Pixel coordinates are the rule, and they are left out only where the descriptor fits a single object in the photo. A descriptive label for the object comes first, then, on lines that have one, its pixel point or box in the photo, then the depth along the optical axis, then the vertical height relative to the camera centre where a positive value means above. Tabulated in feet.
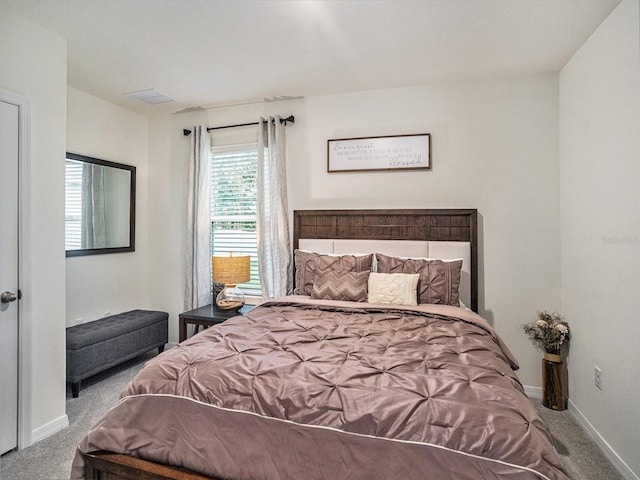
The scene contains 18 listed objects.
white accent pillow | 8.78 -1.17
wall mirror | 11.11 +1.12
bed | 3.76 -1.97
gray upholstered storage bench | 9.67 -2.98
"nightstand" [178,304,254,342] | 10.69 -2.25
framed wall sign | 10.95 +2.73
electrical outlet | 7.81 -2.93
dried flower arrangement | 9.31 -2.34
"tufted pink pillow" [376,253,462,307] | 8.99 -0.92
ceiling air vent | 11.44 +4.65
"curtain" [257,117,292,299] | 11.88 +0.89
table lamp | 11.23 -0.97
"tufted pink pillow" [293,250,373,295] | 9.86 -0.67
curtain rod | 11.96 +3.99
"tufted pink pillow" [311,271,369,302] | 9.23 -1.17
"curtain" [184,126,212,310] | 12.81 +0.61
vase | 9.28 -3.59
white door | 7.21 -0.73
